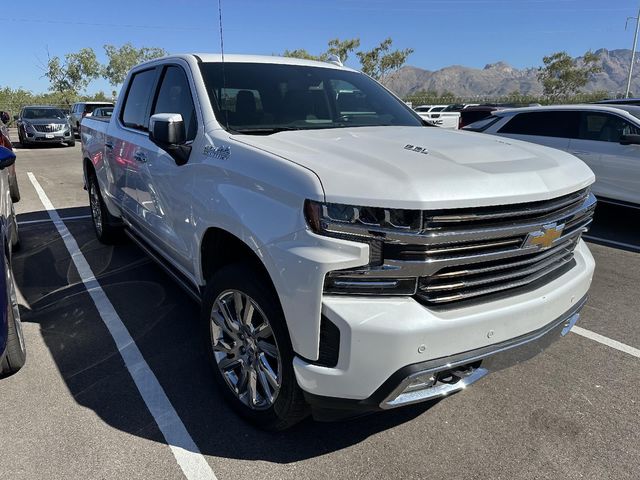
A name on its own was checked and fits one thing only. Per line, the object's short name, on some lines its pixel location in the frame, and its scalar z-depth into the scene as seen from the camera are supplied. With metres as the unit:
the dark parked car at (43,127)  18.66
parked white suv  7.04
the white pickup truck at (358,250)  2.00
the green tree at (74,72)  49.34
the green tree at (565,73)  43.58
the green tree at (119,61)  59.53
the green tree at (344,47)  43.31
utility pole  35.78
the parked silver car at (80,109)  21.48
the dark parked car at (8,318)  2.75
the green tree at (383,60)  42.44
